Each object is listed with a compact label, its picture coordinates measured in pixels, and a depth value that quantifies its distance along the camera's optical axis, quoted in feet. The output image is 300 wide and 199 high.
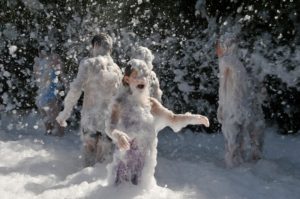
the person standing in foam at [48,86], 30.96
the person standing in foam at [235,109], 23.41
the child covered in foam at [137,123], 17.75
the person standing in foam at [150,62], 22.17
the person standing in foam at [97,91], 22.16
